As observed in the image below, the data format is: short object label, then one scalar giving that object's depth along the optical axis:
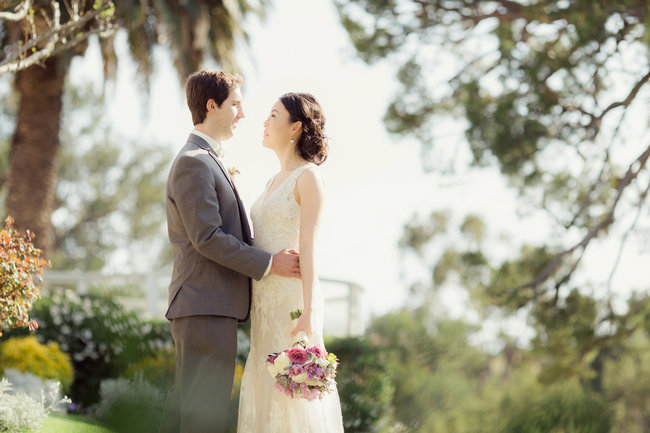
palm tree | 11.05
